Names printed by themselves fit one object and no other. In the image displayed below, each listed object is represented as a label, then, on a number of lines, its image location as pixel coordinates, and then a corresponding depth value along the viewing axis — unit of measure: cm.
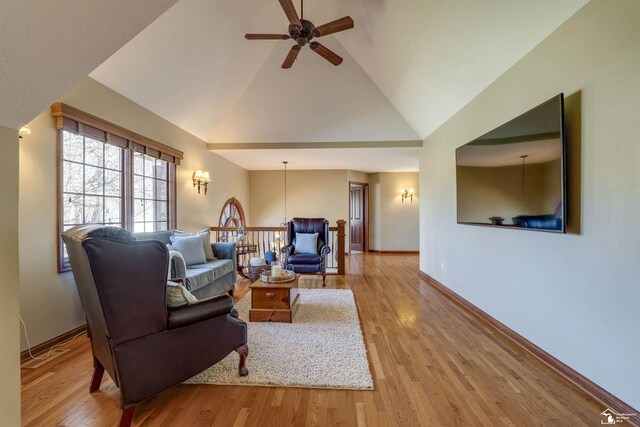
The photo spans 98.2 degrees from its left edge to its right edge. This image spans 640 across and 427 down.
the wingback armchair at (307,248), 457
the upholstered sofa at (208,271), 288
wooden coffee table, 298
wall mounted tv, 200
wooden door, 835
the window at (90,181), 271
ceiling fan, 254
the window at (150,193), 371
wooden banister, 516
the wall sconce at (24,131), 220
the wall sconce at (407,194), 804
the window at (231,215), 604
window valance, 255
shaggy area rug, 198
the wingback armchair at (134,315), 143
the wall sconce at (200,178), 482
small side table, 493
